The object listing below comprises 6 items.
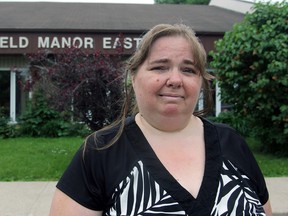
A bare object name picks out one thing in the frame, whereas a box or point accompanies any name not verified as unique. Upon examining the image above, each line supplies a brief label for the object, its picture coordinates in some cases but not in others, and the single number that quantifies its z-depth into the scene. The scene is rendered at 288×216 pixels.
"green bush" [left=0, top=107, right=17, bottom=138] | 8.69
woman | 1.11
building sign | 8.80
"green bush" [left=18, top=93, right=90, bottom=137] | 8.82
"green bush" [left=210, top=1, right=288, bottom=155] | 5.69
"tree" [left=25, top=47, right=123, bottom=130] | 5.02
